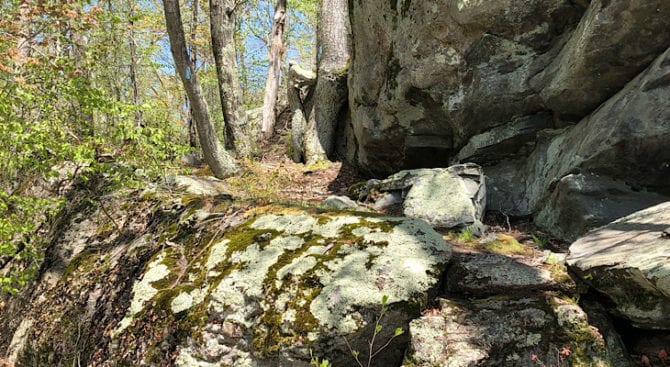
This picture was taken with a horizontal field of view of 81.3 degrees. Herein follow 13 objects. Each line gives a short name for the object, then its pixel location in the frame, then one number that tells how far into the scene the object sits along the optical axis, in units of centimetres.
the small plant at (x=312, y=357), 310
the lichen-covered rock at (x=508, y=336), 292
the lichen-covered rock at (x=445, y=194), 551
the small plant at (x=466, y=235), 487
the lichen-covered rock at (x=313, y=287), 331
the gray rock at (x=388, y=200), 695
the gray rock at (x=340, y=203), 655
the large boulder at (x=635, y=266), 269
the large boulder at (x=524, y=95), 461
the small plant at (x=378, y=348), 326
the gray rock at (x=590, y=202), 454
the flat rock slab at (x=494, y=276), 349
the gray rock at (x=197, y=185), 662
